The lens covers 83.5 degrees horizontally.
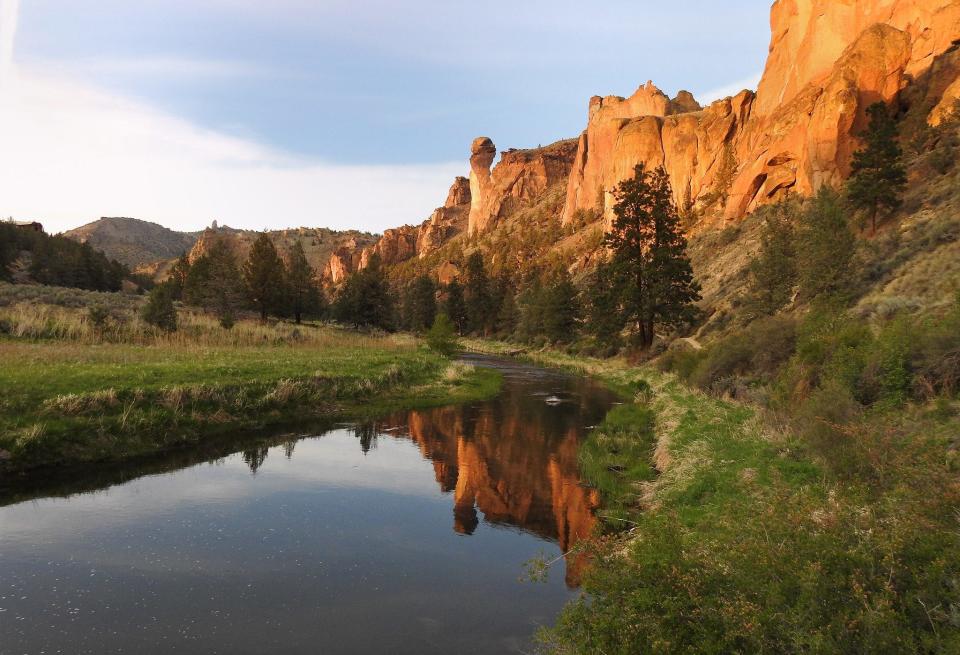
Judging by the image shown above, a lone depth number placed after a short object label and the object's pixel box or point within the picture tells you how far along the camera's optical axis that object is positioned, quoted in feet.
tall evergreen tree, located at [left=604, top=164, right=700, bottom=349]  131.75
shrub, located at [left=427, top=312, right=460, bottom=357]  141.94
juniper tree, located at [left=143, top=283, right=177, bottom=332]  109.40
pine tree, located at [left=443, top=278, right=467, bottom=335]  300.96
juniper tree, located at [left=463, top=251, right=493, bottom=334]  285.43
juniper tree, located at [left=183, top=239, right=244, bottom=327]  183.52
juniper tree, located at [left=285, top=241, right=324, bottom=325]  226.79
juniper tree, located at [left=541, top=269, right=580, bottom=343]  195.21
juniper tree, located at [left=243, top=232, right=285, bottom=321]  193.36
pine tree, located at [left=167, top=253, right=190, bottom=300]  291.79
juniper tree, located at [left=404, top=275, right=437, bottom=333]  301.63
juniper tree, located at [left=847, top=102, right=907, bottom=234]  124.26
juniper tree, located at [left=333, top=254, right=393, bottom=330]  246.06
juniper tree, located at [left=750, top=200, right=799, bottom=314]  111.55
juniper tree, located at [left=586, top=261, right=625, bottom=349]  139.69
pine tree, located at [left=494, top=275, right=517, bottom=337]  258.98
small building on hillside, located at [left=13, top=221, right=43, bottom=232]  341.04
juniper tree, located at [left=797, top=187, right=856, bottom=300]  88.27
